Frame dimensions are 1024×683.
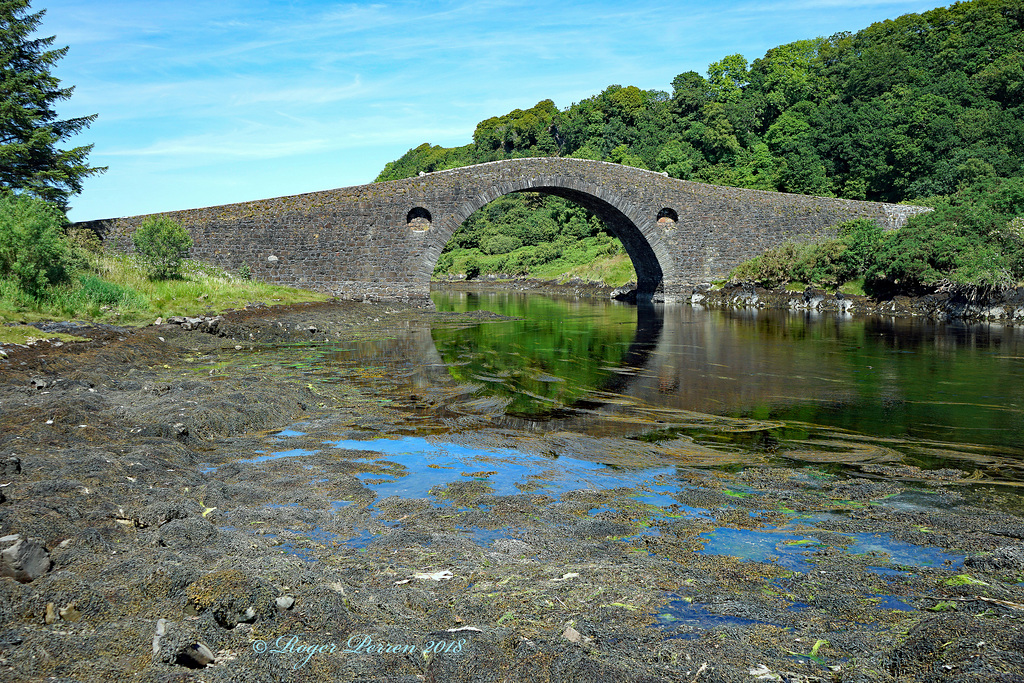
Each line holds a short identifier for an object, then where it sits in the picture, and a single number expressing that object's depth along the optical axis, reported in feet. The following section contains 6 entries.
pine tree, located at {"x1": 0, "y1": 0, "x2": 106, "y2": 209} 69.41
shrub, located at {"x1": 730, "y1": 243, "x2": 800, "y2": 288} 107.65
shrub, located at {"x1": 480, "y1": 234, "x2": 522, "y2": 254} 205.36
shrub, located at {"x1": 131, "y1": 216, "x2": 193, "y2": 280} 69.46
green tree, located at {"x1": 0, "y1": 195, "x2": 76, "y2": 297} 45.42
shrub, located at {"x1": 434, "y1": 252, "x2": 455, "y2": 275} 217.77
